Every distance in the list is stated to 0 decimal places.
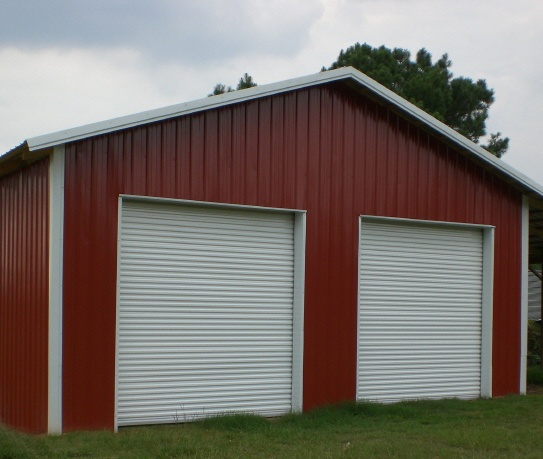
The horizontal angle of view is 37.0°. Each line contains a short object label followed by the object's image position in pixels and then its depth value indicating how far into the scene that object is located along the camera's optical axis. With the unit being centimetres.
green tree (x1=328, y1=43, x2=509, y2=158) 3378
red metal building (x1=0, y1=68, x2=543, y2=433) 1028
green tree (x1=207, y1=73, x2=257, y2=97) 3358
